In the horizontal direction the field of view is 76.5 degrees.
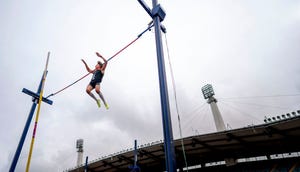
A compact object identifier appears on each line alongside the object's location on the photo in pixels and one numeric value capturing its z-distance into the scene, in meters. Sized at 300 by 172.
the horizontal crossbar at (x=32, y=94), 8.61
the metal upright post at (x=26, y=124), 7.74
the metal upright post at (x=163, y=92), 3.52
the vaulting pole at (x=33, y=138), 5.80
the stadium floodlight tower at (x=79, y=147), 46.52
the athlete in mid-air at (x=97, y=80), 6.81
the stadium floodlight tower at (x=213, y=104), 31.70
